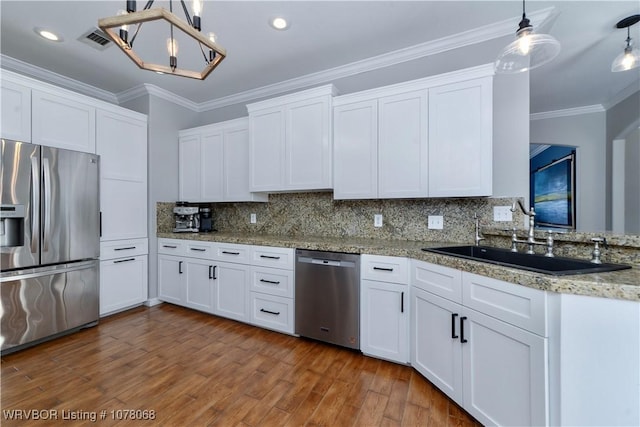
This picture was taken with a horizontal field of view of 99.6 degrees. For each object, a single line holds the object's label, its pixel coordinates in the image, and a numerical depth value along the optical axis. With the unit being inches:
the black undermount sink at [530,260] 51.7
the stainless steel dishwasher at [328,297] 89.4
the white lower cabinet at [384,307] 81.7
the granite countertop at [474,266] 41.2
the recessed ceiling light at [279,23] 88.0
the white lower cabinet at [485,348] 47.8
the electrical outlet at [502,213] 88.4
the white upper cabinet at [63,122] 100.4
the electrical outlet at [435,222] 99.1
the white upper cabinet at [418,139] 83.4
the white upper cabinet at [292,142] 106.7
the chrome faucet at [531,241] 65.4
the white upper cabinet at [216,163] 131.4
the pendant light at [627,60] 74.5
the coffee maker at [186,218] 138.8
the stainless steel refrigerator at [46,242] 88.8
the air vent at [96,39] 95.7
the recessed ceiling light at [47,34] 94.3
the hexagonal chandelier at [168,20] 44.3
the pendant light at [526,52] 55.2
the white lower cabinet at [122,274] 118.1
